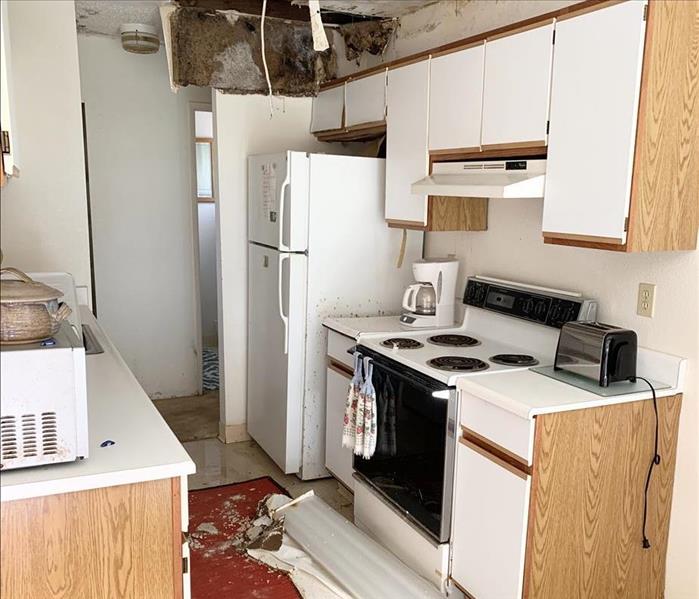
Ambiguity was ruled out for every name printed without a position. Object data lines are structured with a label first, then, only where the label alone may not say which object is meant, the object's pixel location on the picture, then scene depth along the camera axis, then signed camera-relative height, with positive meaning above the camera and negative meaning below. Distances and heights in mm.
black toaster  2170 -490
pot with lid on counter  1359 -253
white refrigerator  3291 -358
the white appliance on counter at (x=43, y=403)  1322 -434
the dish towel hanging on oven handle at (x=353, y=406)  2814 -884
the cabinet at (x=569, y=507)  2039 -987
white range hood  2275 +92
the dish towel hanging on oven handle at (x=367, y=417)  2752 -911
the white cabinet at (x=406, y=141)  2904 +283
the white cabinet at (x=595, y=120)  1934 +269
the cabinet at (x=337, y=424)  3193 -1134
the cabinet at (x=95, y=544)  1390 -774
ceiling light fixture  3846 +941
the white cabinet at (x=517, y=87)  2223 +419
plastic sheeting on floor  2387 -1400
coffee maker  3104 -434
